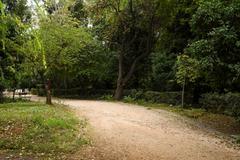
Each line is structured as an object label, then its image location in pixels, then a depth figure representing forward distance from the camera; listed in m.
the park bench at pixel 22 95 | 18.27
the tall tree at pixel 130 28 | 18.23
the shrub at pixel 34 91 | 26.96
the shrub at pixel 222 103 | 10.28
